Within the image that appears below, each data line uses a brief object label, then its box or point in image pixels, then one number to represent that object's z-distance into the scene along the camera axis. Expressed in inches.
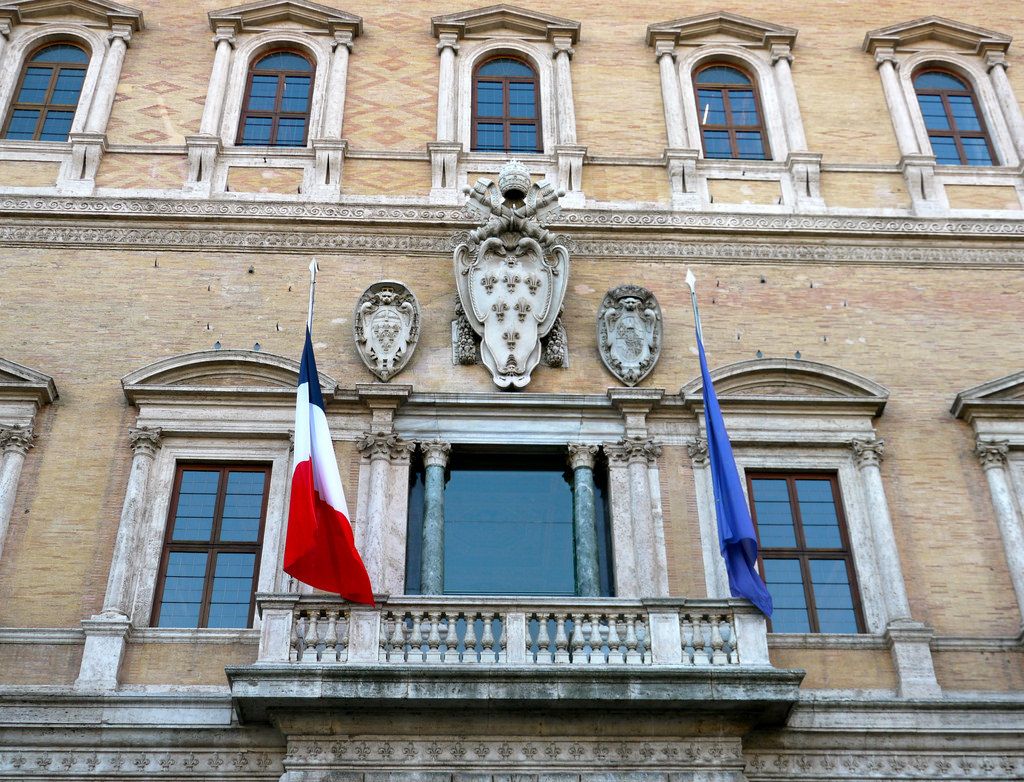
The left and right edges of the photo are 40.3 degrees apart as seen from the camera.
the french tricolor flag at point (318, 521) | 463.2
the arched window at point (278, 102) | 653.3
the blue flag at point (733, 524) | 468.4
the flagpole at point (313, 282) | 533.8
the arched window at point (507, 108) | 657.6
